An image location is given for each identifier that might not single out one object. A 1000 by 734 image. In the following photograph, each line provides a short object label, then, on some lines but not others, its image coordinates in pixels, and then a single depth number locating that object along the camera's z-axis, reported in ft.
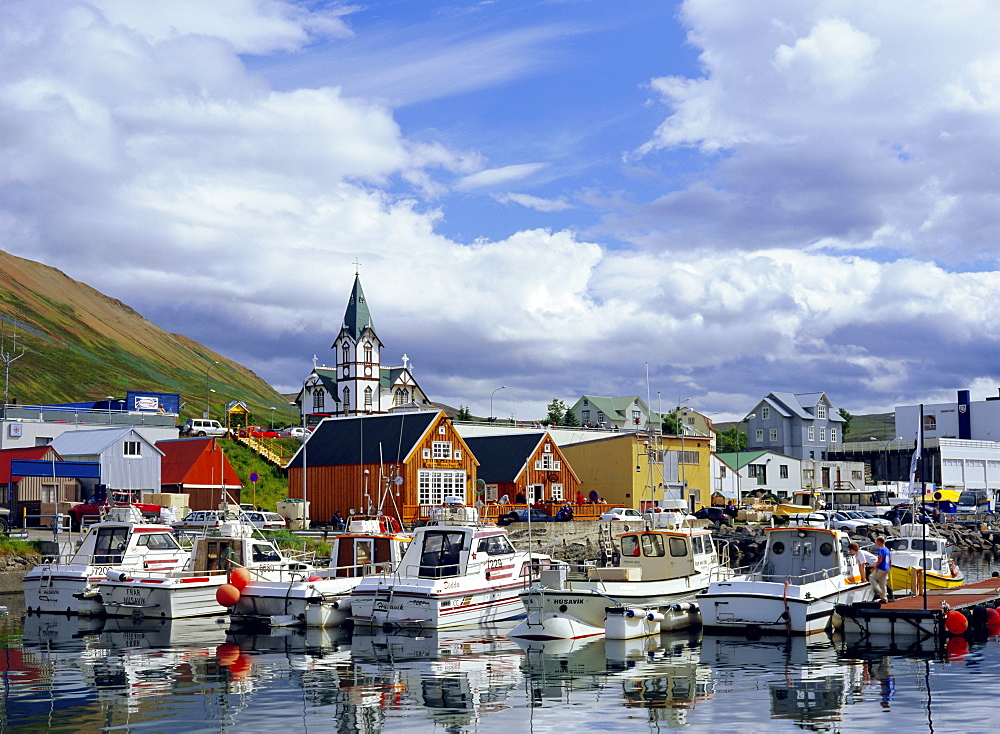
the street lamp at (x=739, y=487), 305.73
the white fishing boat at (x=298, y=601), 102.17
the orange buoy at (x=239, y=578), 104.88
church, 444.96
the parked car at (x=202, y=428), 286.46
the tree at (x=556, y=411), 460.96
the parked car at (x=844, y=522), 220.23
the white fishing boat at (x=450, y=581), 97.71
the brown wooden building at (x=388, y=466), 215.72
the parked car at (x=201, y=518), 128.29
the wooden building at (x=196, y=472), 233.96
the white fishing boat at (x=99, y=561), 113.50
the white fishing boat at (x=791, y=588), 92.48
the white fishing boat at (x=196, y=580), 108.68
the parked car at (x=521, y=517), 204.23
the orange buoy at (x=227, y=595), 101.71
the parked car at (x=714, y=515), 234.38
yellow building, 255.50
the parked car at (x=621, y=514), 209.48
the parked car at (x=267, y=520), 193.06
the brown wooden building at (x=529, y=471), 237.45
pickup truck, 176.45
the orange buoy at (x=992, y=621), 96.38
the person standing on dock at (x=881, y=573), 101.65
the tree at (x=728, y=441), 453.58
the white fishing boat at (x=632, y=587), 94.48
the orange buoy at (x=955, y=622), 90.63
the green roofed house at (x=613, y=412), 481.22
